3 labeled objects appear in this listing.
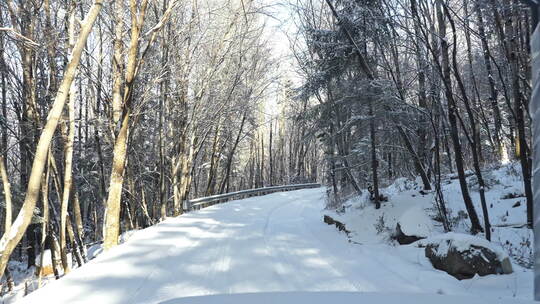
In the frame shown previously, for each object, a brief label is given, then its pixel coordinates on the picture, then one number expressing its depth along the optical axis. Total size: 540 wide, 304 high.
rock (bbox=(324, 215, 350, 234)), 8.09
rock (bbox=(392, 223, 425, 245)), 6.34
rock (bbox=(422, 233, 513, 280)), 4.29
